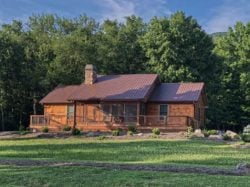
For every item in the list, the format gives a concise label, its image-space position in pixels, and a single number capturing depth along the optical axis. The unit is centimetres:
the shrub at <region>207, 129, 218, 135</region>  3218
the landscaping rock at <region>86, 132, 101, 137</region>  3306
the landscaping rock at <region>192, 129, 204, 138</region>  3050
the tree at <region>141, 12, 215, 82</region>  5047
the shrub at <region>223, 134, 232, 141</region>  2880
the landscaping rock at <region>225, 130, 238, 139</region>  3050
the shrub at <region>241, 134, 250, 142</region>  2661
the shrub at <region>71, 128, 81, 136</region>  3344
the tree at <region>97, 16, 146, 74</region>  5319
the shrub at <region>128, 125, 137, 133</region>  3614
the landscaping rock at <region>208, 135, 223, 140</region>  2936
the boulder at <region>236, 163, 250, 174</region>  1372
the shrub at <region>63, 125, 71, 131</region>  3802
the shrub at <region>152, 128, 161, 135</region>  3241
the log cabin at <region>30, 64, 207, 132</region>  3891
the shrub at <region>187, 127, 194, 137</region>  3184
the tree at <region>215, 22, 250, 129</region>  5281
